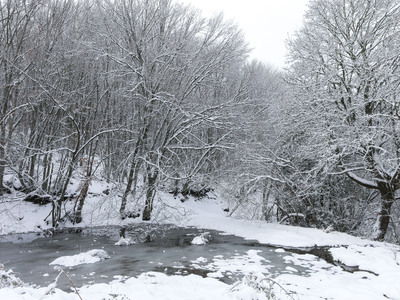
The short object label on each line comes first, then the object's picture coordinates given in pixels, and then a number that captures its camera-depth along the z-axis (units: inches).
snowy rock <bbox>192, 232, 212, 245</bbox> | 477.1
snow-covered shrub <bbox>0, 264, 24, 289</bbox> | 208.6
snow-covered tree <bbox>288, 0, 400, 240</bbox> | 461.1
